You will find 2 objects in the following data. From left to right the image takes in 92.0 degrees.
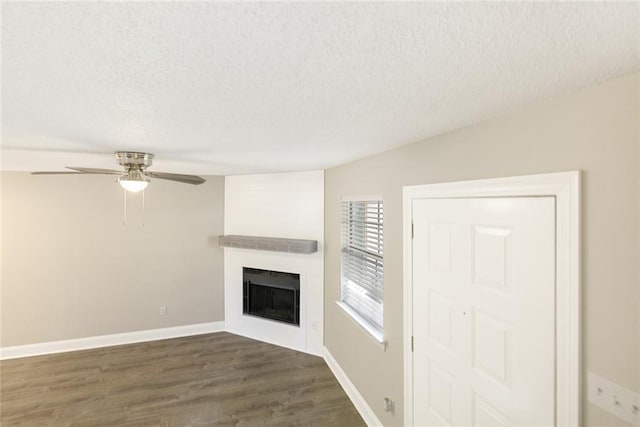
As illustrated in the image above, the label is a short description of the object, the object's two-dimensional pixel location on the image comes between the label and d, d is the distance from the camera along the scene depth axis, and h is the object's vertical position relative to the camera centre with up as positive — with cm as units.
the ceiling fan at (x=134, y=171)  236 +33
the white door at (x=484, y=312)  132 -52
